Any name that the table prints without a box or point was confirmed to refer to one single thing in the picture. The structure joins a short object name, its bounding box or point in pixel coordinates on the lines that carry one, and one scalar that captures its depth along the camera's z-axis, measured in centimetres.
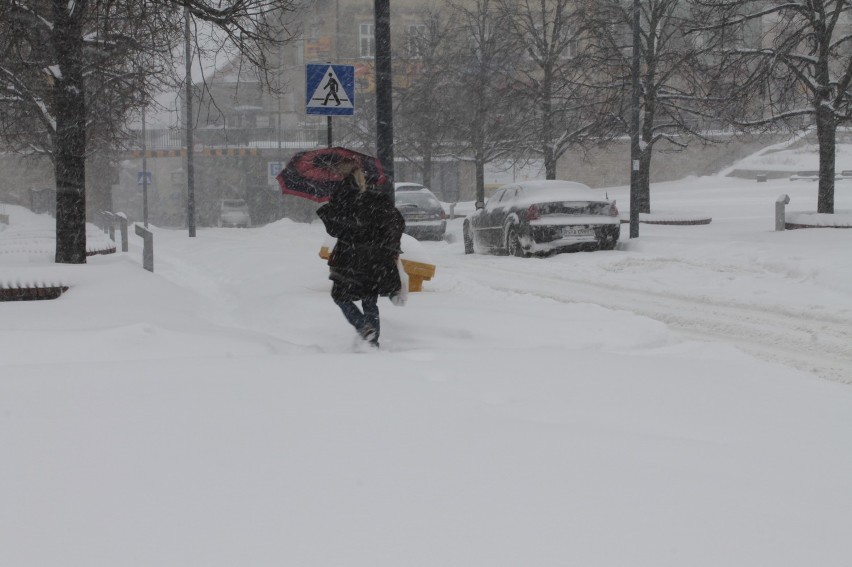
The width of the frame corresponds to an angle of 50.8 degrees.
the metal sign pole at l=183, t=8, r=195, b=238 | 2847
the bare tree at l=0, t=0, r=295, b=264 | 1099
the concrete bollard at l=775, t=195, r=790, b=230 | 1816
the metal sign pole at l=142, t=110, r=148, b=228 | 4056
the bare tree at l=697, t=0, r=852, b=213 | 1828
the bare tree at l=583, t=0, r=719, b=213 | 2380
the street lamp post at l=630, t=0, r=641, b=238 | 1762
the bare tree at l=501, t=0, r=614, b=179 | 2702
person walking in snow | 678
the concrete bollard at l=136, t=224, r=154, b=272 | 1313
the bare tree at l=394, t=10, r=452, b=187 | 3369
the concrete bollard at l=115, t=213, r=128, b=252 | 2081
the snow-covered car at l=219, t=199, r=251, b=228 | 4775
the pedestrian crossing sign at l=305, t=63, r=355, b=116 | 990
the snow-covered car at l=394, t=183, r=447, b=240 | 2412
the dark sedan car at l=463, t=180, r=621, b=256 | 1608
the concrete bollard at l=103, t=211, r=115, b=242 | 2354
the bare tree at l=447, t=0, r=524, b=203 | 3144
